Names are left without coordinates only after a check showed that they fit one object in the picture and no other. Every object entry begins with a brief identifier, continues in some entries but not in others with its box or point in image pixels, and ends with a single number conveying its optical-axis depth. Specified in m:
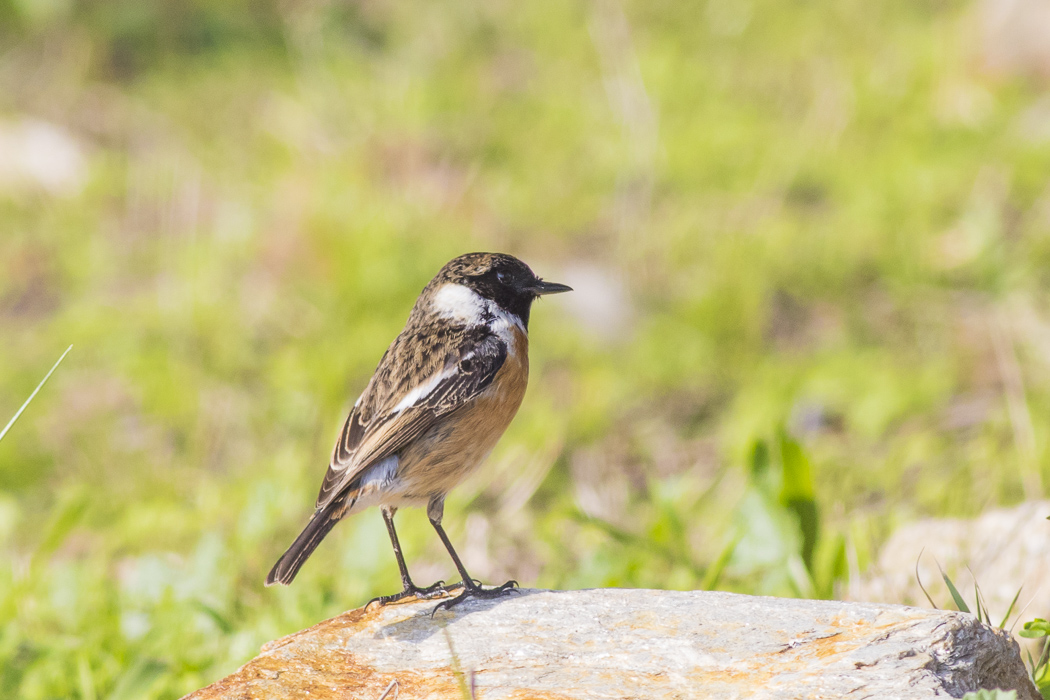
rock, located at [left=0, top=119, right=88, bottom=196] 19.80
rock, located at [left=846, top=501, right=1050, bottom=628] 8.59
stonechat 8.57
